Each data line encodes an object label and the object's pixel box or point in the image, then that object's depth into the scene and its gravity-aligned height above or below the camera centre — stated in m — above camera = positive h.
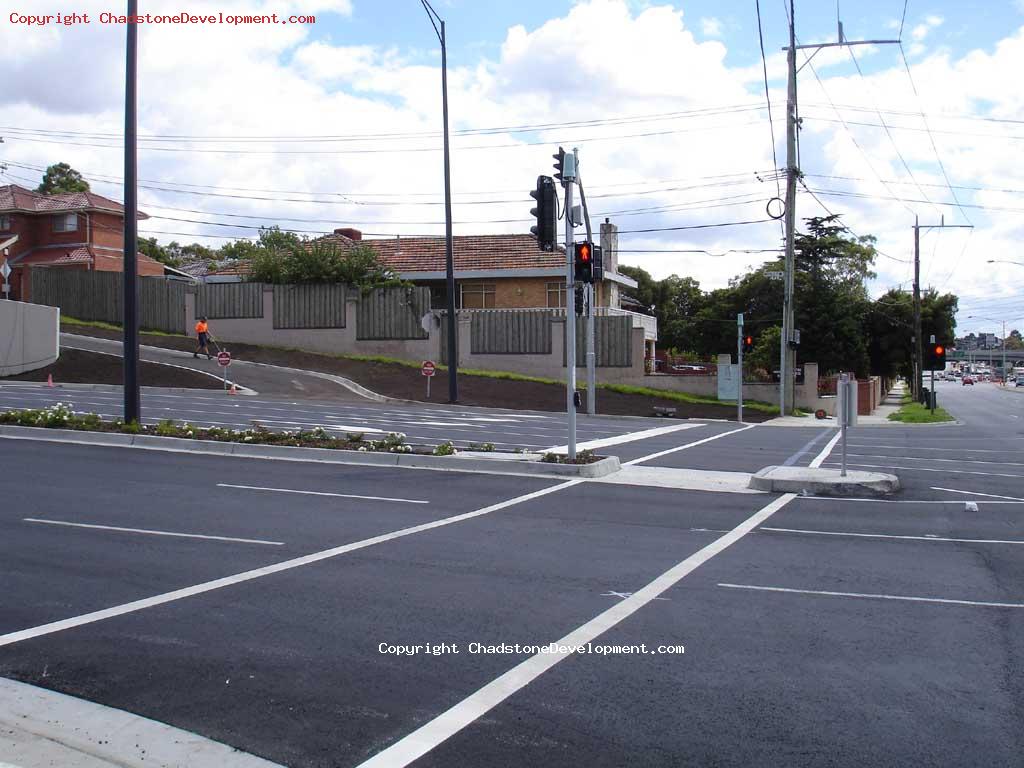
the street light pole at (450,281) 31.34 +2.92
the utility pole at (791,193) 34.28 +6.31
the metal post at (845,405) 14.78 -0.57
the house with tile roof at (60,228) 54.59 +7.84
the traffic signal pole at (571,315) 16.14 +0.88
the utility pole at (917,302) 51.00 +3.56
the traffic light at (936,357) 39.56 +0.48
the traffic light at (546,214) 15.86 +2.50
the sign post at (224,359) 31.61 +0.21
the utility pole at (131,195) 18.38 +3.22
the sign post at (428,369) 33.22 -0.09
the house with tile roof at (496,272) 47.25 +4.60
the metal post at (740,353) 32.78 +0.52
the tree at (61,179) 82.75 +16.17
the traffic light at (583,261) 16.12 +1.76
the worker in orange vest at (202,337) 36.91 +1.10
